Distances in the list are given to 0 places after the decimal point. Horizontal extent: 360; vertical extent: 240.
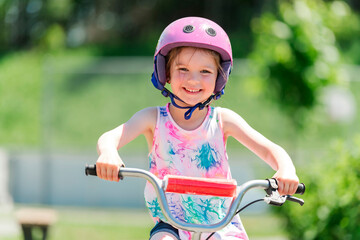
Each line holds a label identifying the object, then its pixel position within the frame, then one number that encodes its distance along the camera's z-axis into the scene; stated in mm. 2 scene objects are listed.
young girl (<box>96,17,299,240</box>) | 5641
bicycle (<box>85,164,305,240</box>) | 4885
